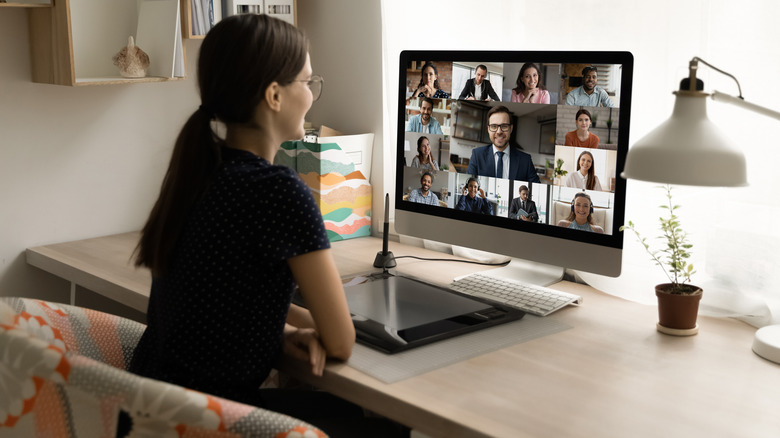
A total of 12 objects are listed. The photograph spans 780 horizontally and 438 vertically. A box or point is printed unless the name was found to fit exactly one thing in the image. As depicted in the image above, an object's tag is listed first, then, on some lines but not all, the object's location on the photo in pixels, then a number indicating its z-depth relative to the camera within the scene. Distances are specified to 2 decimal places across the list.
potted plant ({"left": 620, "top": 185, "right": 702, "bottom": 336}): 1.48
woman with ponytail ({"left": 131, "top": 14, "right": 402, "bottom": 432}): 1.26
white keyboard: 1.64
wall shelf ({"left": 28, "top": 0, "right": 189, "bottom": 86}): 1.98
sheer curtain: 1.53
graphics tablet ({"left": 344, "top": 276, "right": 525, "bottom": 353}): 1.43
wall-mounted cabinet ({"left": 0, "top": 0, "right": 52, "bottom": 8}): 1.88
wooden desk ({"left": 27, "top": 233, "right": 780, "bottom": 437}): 1.12
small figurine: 2.10
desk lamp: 1.19
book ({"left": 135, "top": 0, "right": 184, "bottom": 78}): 2.12
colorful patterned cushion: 0.96
